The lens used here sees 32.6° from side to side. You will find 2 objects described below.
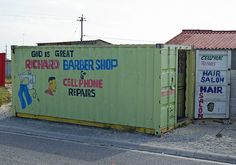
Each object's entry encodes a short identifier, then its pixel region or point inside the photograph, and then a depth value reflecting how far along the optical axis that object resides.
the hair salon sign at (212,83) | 12.04
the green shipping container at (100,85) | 10.10
